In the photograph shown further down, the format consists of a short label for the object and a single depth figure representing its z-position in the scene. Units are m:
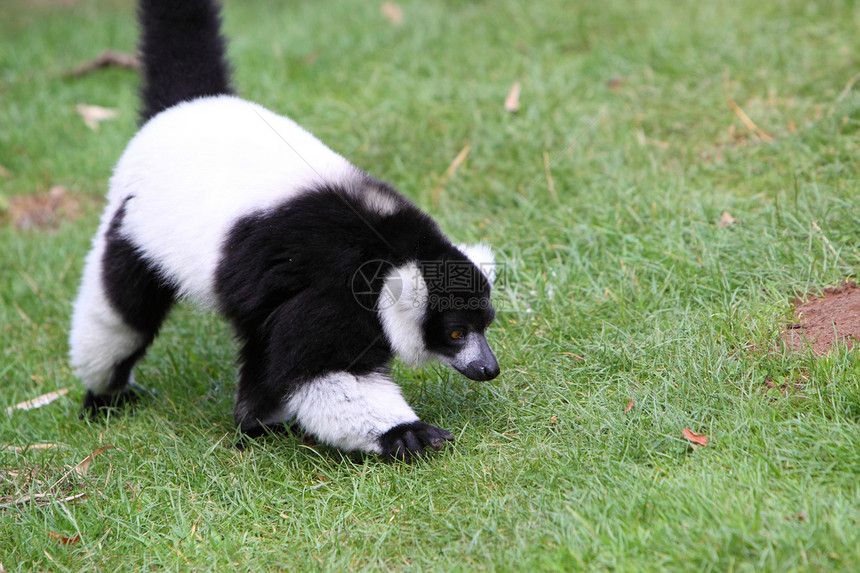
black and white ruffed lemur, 6.87
